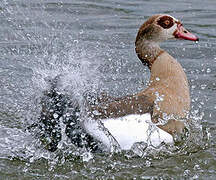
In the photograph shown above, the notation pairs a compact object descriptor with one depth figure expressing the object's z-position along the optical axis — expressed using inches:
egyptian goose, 436.8
